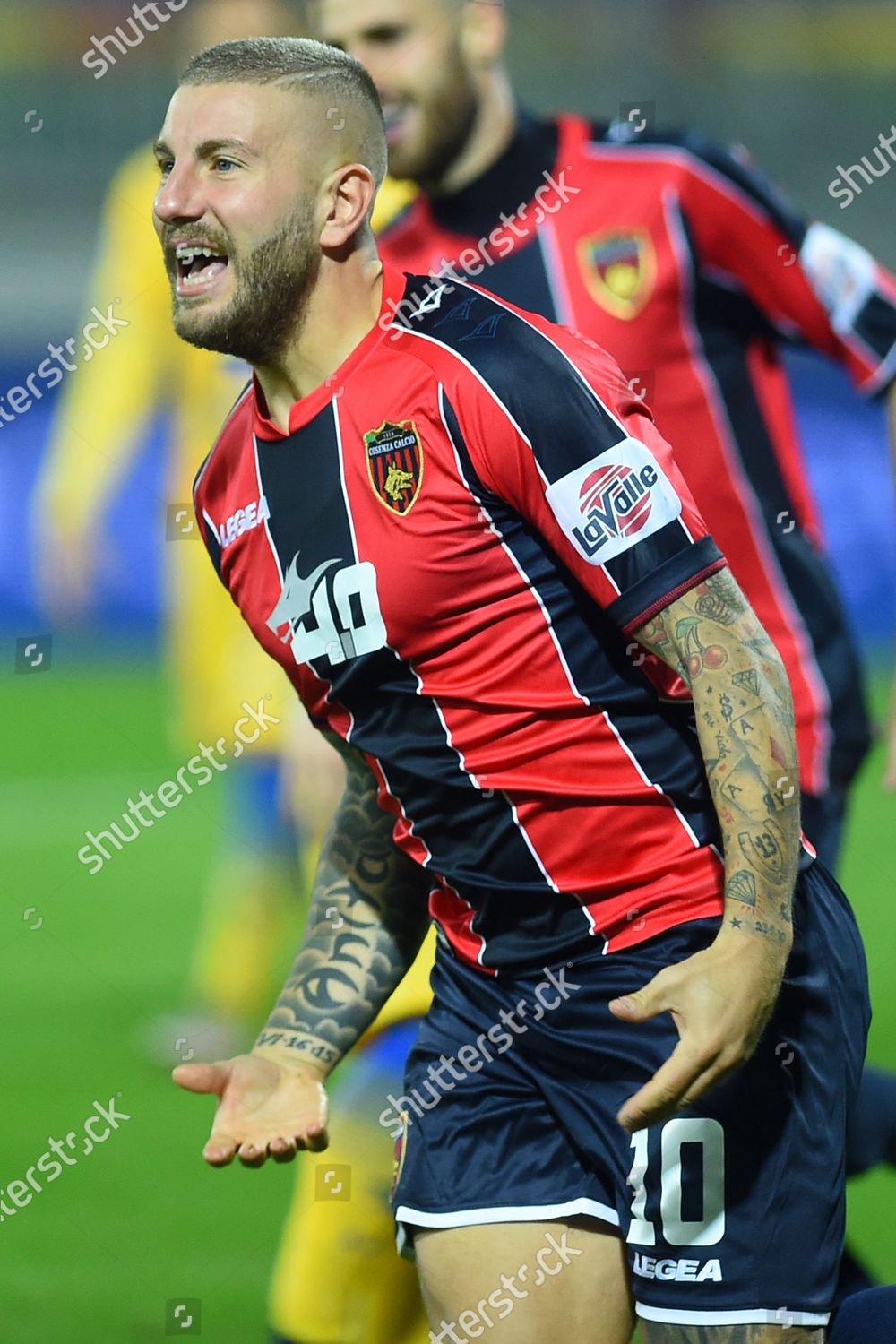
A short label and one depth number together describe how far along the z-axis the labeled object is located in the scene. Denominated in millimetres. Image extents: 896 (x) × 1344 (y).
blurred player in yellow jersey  12759
